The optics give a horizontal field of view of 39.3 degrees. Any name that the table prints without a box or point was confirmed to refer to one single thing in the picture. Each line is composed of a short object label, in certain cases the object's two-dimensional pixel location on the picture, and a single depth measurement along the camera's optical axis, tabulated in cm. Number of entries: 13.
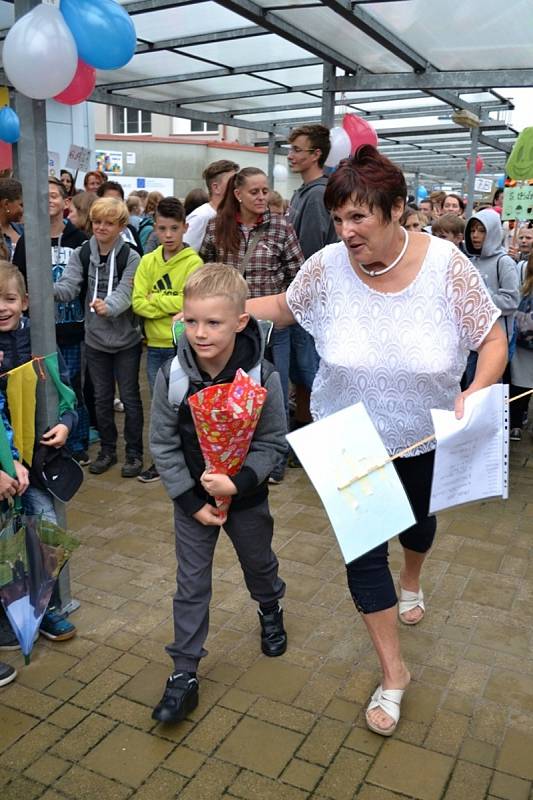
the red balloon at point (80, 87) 460
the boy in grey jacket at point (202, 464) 251
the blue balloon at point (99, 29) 359
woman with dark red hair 241
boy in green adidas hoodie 488
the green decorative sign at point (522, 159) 797
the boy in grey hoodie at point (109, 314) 492
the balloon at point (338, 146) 677
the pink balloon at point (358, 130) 759
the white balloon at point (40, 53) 306
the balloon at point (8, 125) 785
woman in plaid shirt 484
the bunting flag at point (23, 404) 288
